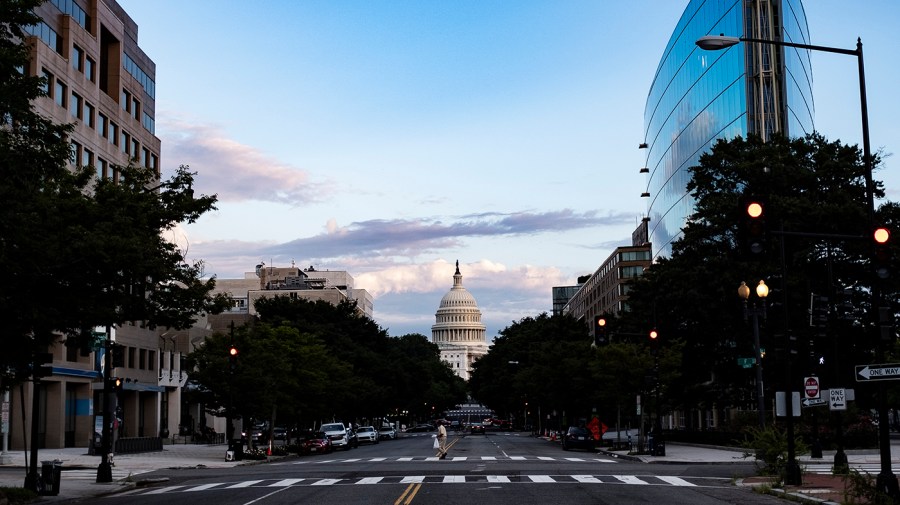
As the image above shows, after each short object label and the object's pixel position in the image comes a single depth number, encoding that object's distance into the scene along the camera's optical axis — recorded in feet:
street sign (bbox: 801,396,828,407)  89.56
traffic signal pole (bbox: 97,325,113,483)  105.60
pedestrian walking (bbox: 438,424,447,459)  155.37
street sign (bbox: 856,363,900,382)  64.95
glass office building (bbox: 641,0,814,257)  270.26
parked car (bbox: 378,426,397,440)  332.60
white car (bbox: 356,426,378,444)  283.59
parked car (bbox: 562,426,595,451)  205.87
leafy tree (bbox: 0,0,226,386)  61.67
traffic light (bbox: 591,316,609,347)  136.35
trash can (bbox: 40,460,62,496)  87.76
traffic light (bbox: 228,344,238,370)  155.63
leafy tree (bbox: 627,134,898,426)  182.60
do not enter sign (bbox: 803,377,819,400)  90.17
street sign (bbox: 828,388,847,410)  90.22
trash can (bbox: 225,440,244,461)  166.71
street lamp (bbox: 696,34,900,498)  63.10
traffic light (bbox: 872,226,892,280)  64.28
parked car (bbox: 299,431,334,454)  210.79
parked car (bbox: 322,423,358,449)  229.04
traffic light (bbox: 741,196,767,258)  64.08
